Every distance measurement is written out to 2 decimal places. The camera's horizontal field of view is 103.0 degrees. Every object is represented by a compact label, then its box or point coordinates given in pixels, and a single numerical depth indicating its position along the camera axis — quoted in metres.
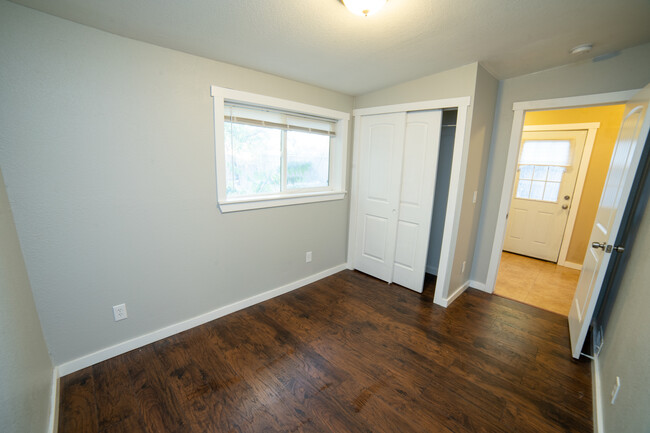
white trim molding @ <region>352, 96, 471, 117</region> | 2.30
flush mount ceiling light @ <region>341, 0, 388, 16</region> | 1.28
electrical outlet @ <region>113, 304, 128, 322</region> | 1.84
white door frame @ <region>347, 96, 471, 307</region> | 2.33
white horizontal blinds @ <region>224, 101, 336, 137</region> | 2.25
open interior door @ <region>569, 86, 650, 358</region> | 1.61
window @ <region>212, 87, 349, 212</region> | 2.22
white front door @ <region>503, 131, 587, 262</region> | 3.72
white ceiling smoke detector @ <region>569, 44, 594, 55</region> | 1.88
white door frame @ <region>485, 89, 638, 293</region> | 2.15
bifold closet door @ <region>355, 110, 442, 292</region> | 2.69
